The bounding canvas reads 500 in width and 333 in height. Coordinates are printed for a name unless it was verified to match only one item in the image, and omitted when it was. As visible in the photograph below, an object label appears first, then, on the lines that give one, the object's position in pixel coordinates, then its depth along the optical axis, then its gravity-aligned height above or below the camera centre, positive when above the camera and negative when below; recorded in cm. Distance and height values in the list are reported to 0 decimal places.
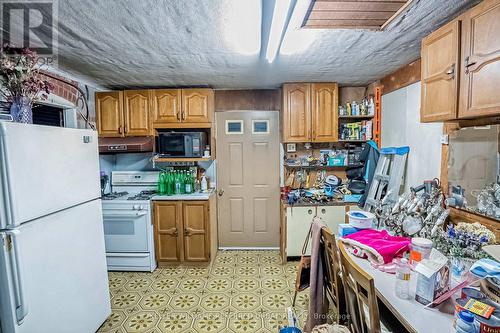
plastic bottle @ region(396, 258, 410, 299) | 131 -73
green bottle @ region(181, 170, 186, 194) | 352 -50
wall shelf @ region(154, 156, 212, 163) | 343 -15
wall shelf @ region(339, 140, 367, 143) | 363 +5
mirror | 173 -21
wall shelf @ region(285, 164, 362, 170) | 374 -33
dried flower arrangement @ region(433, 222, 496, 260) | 141 -57
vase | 161 +27
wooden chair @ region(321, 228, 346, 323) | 168 -90
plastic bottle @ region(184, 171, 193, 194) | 350 -51
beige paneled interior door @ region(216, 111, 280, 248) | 380 -49
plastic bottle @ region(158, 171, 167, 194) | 350 -51
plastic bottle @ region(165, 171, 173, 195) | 347 -49
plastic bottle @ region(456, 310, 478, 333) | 94 -69
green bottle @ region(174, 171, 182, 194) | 349 -50
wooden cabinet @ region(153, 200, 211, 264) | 331 -110
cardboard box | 123 -69
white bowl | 205 -63
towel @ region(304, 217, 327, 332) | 190 -108
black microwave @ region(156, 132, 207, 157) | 338 +6
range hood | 321 +5
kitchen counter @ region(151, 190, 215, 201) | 330 -64
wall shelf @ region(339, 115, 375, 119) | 354 +39
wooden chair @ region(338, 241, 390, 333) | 114 -76
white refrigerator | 139 -53
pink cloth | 165 -69
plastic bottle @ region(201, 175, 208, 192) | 366 -54
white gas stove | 318 -108
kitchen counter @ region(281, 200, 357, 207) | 333 -78
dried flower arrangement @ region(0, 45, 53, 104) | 160 +49
